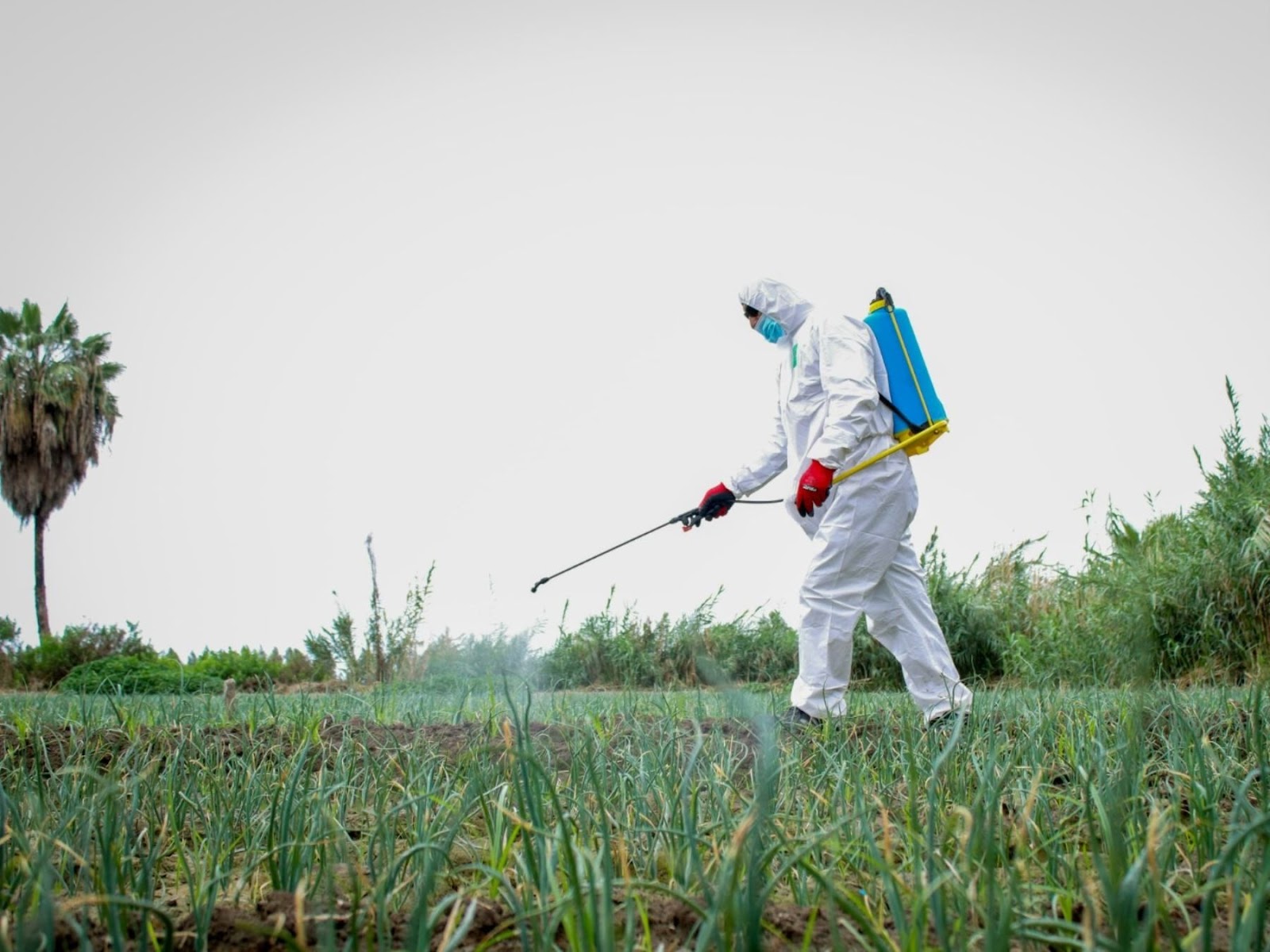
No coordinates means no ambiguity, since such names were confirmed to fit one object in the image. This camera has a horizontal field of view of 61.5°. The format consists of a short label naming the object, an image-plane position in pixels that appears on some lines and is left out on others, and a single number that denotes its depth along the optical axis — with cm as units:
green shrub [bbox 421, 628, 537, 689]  825
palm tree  2730
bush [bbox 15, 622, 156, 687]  1689
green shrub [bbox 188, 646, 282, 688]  1480
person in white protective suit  455
